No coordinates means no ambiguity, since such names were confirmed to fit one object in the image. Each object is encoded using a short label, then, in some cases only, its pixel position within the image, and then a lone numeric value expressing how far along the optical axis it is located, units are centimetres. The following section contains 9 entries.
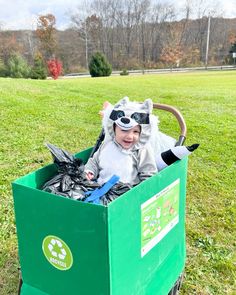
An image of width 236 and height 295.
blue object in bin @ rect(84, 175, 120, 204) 139
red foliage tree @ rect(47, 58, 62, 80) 2422
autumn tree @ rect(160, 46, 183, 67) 3422
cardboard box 117
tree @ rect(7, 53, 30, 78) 1878
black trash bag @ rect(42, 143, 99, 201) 146
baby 177
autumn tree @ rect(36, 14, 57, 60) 3462
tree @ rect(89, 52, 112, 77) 2056
